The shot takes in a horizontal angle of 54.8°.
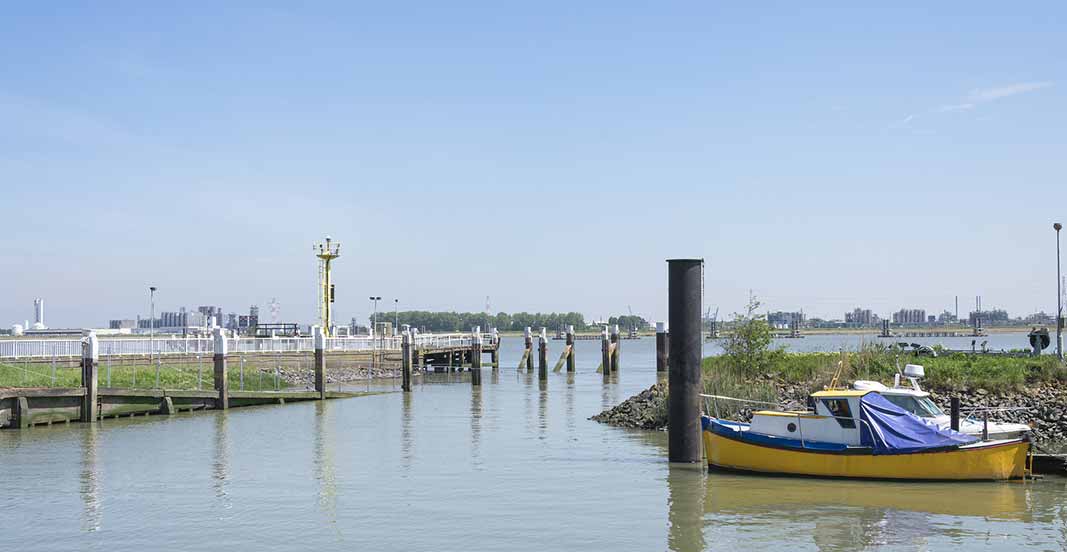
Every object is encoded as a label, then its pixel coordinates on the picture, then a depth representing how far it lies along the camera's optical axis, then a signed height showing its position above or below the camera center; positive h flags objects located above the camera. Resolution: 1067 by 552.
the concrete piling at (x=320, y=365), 49.69 -2.11
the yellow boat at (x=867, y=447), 23.23 -3.00
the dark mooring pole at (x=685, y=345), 25.03 -0.66
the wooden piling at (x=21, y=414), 36.62 -3.17
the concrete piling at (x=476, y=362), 64.75 -2.66
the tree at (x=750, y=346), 39.53 -1.11
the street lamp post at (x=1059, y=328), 41.64 -0.63
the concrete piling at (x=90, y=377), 38.47 -1.99
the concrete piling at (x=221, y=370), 44.06 -2.03
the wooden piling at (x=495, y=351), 90.60 -2.80
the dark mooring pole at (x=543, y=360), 72.81 -2.92
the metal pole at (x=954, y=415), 23.50 -2.28
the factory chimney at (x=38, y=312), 98.28 +1.30
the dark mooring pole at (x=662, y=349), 74.56 -2.25
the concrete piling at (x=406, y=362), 57.25 -2.30
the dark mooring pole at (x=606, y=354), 80.39 -2.78
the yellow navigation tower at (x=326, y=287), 76.69 +2.63
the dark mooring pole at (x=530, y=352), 87.93 -2.82
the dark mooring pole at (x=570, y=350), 85.88 -2.57
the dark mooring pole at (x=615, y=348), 83.82 -2.40
